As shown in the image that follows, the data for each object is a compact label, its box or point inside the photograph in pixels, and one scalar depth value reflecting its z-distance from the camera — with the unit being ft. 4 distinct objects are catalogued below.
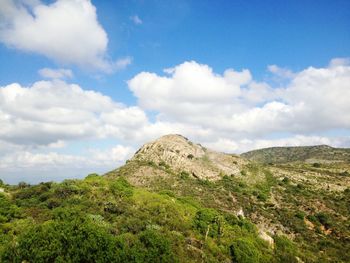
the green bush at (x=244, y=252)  113.29
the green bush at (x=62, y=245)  83.35
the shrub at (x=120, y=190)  151.94
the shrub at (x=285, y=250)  127.80
